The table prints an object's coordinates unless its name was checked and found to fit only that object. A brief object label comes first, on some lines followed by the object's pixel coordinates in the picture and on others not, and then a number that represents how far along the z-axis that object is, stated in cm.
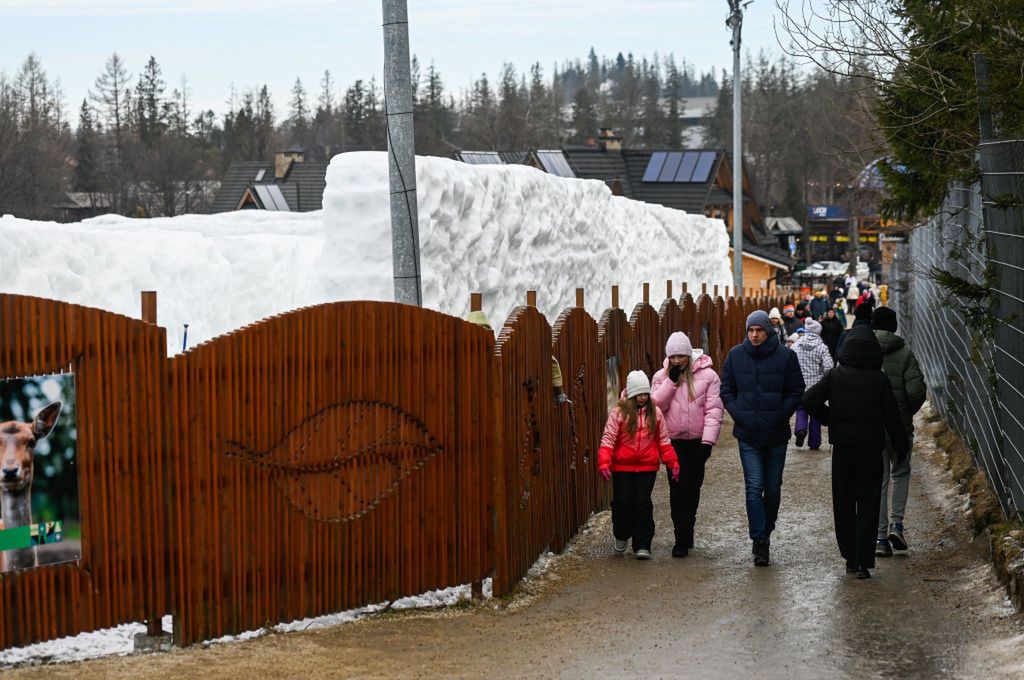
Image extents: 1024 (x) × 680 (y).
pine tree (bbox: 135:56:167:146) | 9525
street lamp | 3064
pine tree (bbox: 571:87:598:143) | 12781
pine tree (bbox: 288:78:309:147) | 12125
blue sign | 9269
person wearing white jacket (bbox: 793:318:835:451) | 1542
